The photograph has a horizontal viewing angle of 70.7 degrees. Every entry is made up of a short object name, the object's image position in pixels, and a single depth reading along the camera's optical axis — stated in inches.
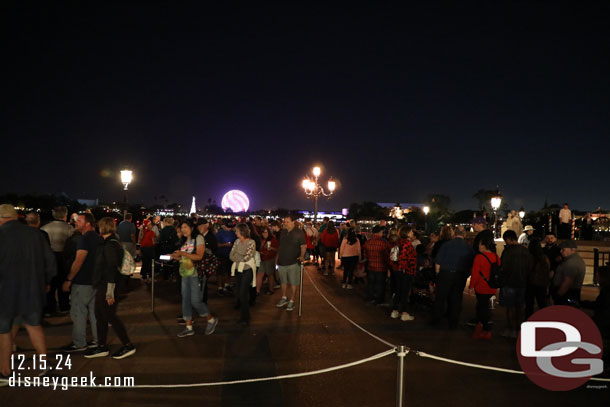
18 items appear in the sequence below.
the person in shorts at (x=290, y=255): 357.4
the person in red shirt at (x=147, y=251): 511.2
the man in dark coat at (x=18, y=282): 194.1
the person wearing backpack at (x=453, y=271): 309.4
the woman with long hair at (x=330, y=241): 575.2
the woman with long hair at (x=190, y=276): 269.3
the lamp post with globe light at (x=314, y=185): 789.9
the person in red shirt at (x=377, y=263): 388.2
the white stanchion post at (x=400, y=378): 153.9
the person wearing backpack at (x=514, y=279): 290.2
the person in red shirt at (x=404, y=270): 341.4
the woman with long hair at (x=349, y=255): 488.4
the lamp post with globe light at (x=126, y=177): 671.1
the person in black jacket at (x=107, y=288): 225.2
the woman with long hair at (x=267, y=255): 426.3
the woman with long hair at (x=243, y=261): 299.0
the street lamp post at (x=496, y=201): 861.7
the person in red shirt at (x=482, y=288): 288.5
